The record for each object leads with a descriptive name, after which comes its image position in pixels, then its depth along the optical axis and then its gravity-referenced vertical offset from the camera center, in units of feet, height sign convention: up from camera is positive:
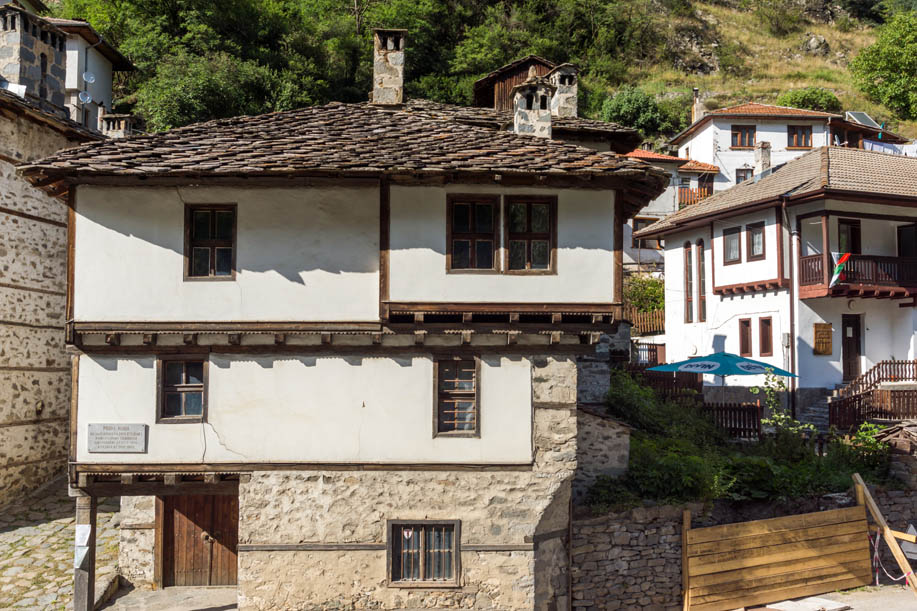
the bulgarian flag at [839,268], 65.36 +5.83
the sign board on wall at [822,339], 68.54 -0.79
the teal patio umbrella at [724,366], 58.13 -2.97
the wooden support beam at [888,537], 44.42 -13.16
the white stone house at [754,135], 131.64 +36.84
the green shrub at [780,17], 233.14 +104.30
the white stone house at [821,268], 67.72 +6.22
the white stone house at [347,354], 34.76 -1.33
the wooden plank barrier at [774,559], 41.73 -14.15
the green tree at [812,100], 160.76 +52.54
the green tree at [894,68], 177.47 +68.01
